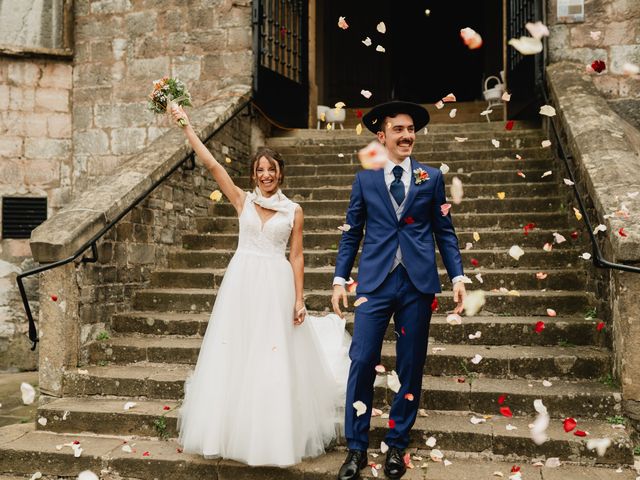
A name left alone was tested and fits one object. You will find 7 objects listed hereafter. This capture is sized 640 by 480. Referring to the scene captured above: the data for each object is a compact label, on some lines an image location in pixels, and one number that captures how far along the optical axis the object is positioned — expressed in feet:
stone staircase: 10.92
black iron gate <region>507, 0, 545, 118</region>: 22.29
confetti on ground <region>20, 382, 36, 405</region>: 13.12
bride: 10.10
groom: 10.05
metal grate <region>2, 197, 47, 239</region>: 25.79
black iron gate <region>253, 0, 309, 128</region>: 24.82
